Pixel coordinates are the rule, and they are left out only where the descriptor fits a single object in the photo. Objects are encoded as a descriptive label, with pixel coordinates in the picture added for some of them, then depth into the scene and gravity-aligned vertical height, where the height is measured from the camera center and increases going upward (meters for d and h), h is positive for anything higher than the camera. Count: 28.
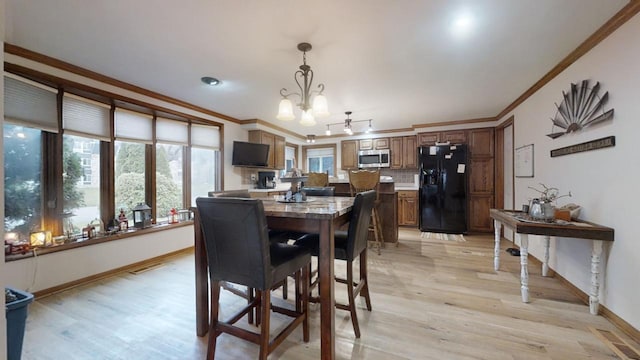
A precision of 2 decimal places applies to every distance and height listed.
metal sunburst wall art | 2.04 +0.61
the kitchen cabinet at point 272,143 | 4.88 +0.70
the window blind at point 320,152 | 6.83 +0.69
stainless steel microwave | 5.99 +0.46
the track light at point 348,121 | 4.41 +1.03
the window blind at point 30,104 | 2.21 +0.69
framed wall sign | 3.29 +0.22
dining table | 1.45 -0.31
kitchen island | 3.92 -0.51
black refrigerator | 4.84 -0.21
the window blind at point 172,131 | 3.55 +0.68
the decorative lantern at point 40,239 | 2.38 -0.58
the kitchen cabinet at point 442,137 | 5.10 +0.83
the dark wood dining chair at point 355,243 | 1.70 -0.49
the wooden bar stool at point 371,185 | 3.55 -0.11
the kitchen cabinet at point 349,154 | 6.30 +0.58
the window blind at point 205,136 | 4.02 +0.68
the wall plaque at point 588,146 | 1.92 +0.27
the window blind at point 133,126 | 3.11 +0.66
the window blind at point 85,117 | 2.63 +0.66
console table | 1.95 -0.46
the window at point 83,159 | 2.34 +0.21
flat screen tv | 4.52 +0.43
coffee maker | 5.17 -0.05
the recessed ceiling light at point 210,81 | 2.88 +1.13
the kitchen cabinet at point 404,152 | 5.81 +0.58
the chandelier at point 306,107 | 2.17 +0.63
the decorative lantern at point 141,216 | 3.23 -0.49
